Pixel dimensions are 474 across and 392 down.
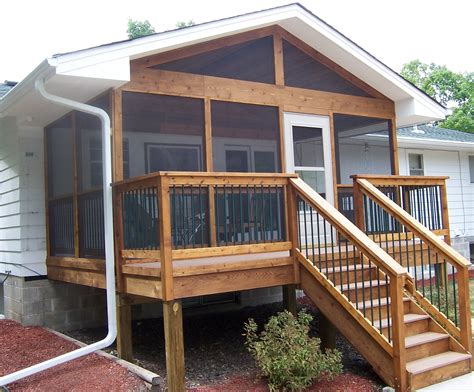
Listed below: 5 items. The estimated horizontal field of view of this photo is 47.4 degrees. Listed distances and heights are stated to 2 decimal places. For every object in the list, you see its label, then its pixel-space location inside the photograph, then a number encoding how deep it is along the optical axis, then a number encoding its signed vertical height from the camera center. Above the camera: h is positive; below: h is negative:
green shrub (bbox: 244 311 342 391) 4.95 -1.22
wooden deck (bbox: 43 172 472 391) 5.12 -0.45
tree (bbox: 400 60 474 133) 31.22 +8.23
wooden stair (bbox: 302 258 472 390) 5.24 -1.23
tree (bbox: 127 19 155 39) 26.33 +10.09
